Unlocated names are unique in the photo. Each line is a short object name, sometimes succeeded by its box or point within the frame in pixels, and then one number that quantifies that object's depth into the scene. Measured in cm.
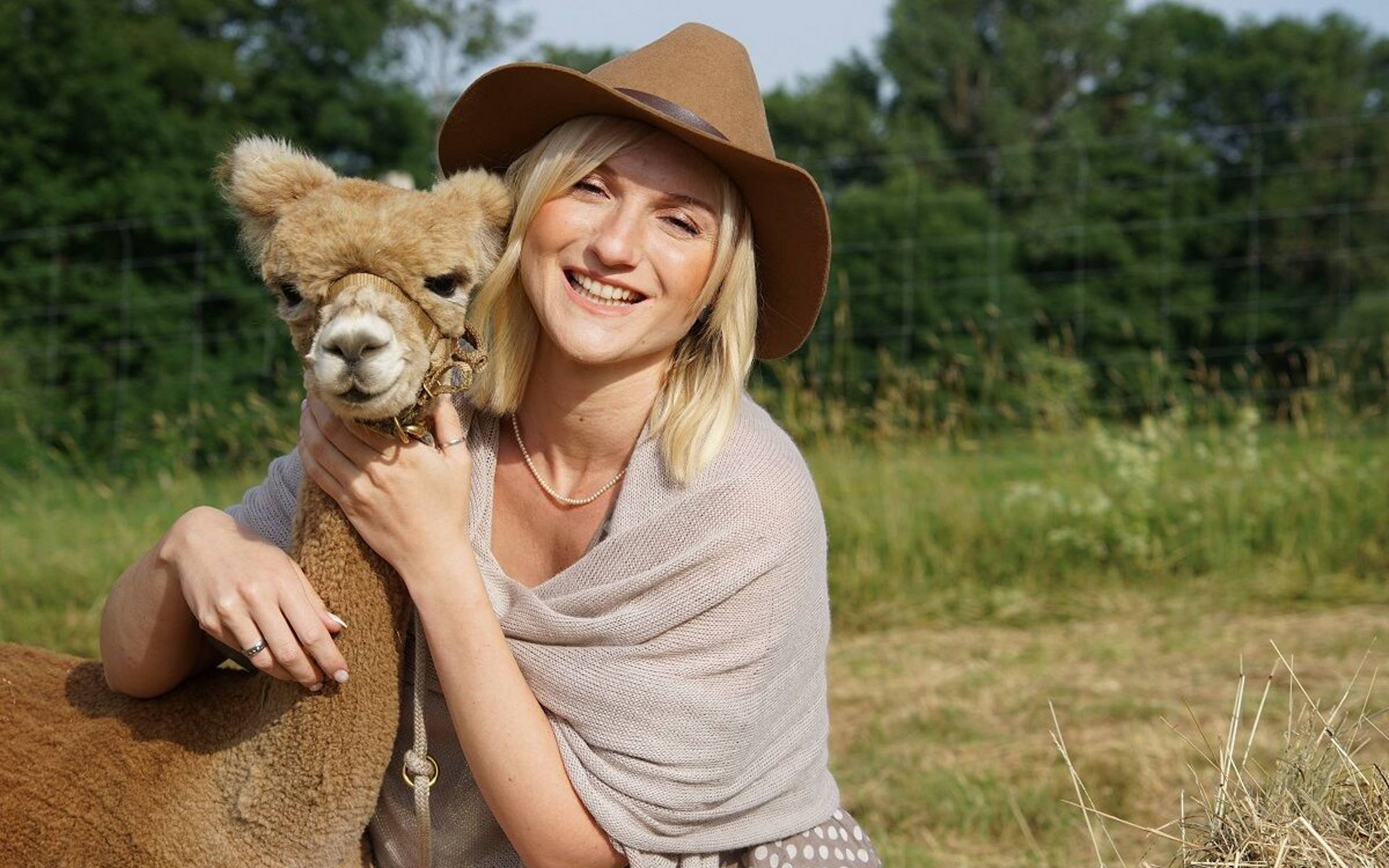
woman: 206
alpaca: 188
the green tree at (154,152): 1656
